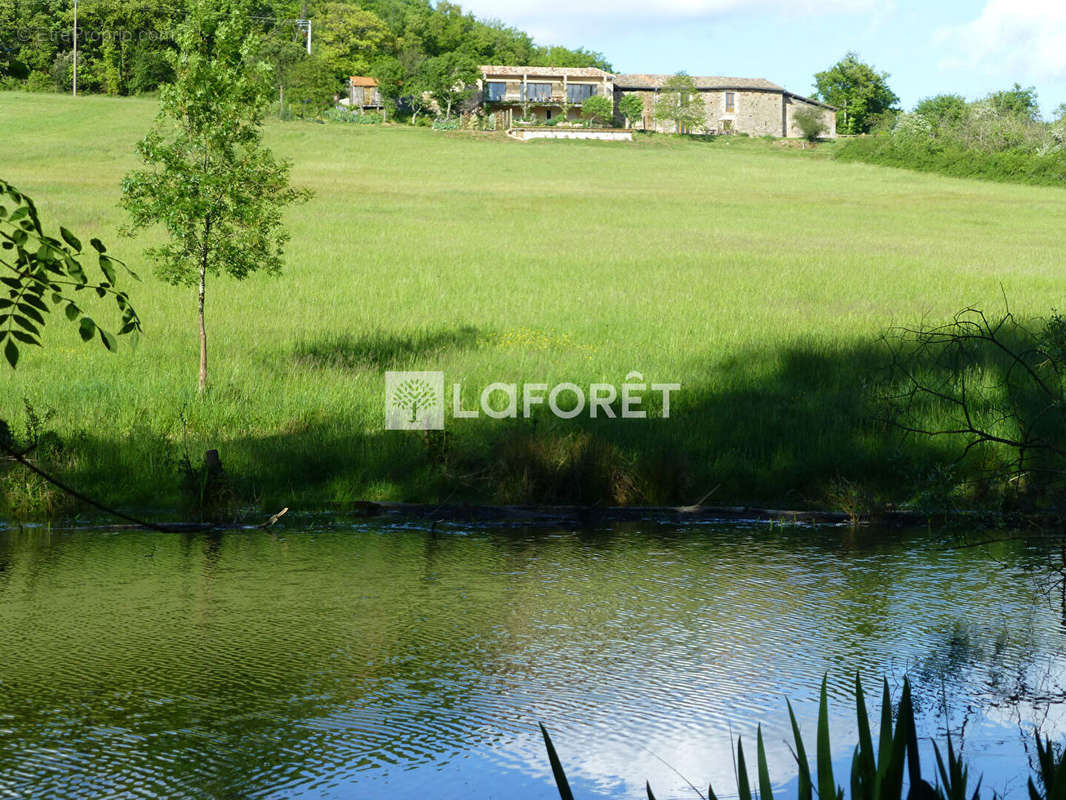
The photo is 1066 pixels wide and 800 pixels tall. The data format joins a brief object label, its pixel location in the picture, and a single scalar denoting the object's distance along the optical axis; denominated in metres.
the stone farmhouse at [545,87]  117.00
